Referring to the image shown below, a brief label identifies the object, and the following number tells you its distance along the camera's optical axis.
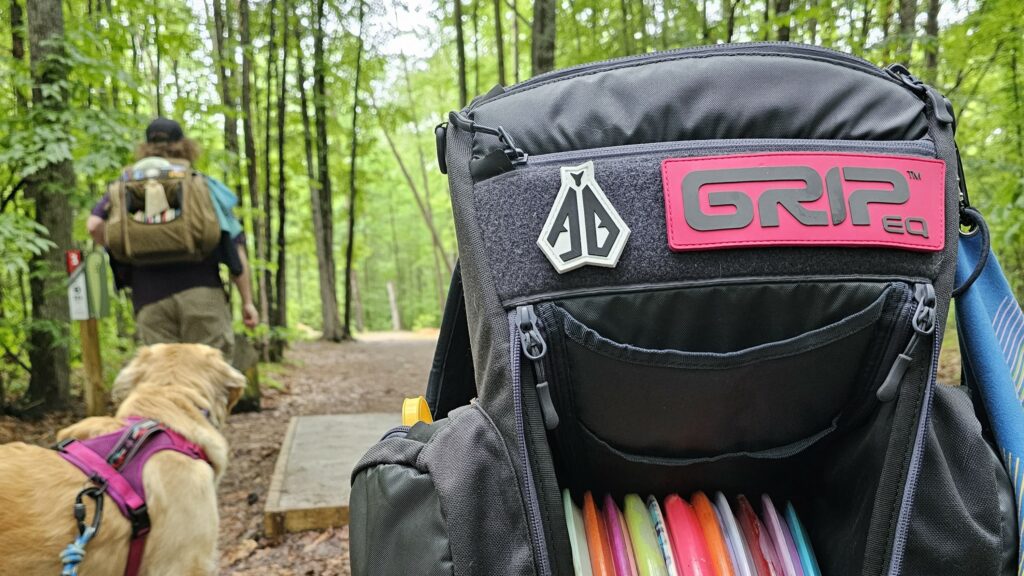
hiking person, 3.85
